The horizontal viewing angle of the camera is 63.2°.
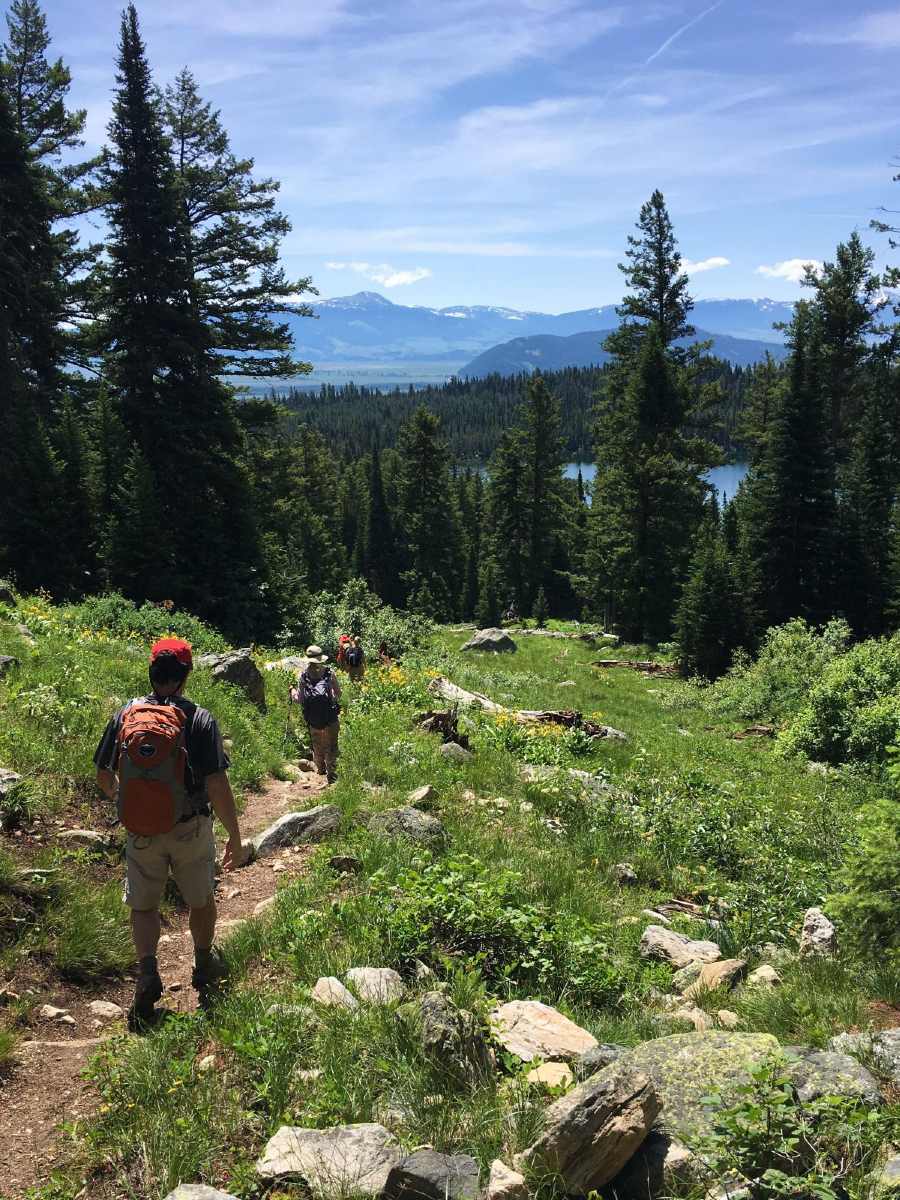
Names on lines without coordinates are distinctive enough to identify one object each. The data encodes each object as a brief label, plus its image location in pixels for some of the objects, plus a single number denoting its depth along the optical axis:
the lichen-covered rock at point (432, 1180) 3.24
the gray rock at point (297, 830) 8.03
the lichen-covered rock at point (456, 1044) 4.08
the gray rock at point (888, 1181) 2.91
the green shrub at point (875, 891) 4.89
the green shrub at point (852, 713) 15.28
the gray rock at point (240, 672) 12.50
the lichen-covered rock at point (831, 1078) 3.45
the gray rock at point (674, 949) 6.29
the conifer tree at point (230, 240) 28.69
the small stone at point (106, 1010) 5.03
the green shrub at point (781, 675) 20.37
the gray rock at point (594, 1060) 3.98
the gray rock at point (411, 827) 7.64
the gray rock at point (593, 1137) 3.23
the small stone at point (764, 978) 5.61
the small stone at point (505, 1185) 3.17
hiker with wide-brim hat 10.30
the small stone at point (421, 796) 8.89
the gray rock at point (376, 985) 4.72
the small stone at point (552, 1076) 3.88
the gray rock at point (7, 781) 6.50
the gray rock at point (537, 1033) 4.25
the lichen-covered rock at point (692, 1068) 3.46
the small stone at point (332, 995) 4.67
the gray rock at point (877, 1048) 3.93
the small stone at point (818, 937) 6.26
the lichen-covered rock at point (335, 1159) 3.33
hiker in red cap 4.68
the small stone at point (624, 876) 8.05
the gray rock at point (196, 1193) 3.20
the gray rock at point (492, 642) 27.98
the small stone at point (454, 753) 11.02
